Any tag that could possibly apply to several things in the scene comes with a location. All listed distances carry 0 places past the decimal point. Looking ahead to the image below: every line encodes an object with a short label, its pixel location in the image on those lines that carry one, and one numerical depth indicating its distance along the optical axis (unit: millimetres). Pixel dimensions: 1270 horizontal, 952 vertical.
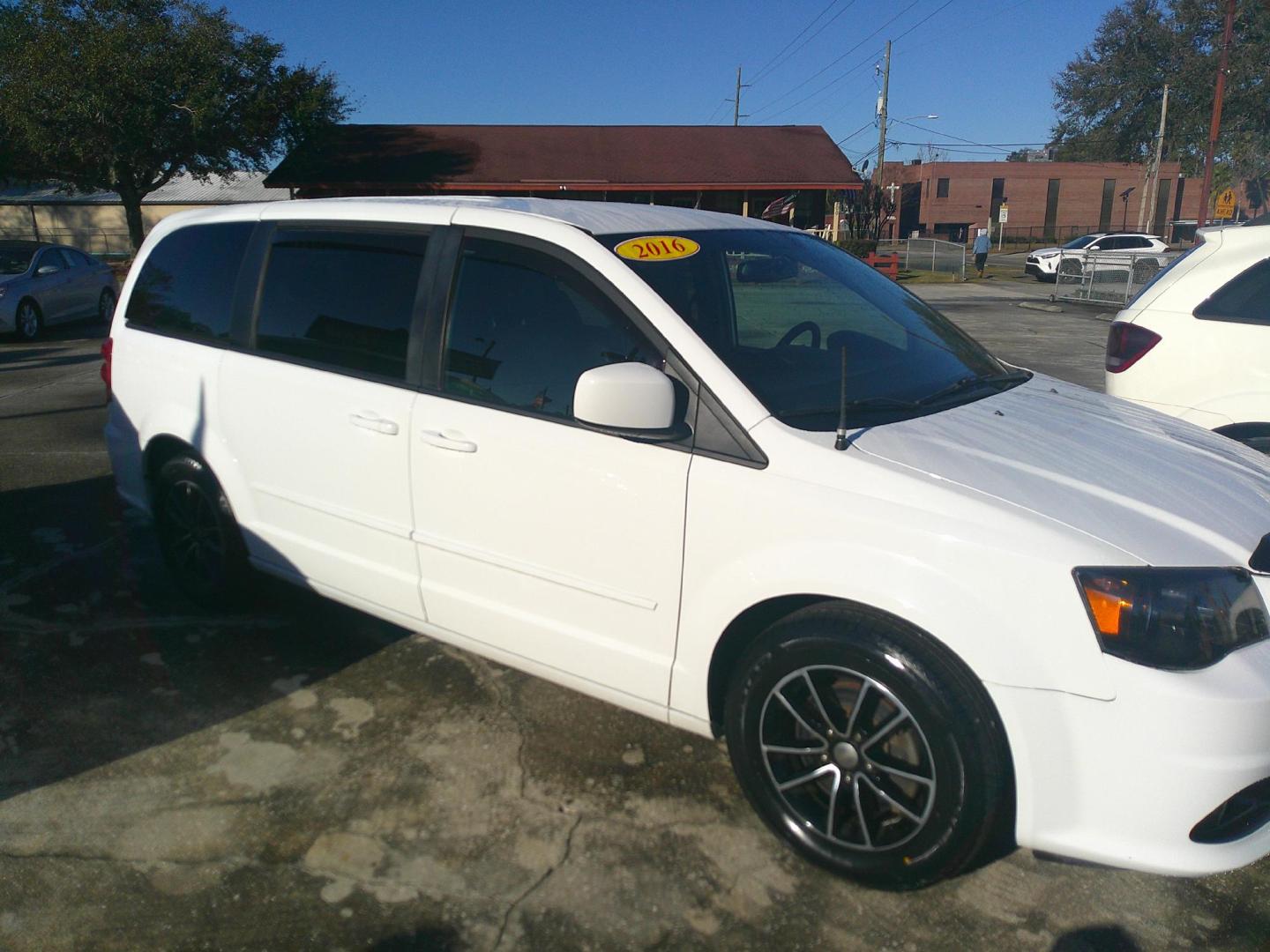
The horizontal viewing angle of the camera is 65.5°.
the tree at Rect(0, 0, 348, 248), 27547
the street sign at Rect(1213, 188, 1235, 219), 26750
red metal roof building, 33625
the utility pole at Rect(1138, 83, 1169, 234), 65062
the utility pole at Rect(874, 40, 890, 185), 43594
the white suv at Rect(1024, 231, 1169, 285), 22047
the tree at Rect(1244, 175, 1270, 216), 43903
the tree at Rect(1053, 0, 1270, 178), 63816
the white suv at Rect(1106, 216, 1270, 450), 4762
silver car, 14445
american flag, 32781
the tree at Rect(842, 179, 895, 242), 39062
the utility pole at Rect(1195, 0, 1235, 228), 35594
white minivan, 2408
